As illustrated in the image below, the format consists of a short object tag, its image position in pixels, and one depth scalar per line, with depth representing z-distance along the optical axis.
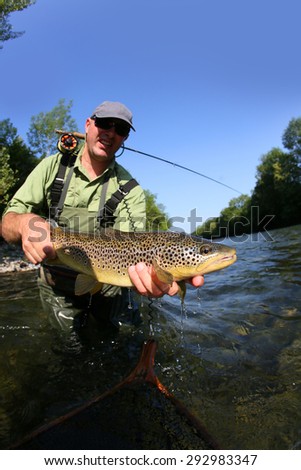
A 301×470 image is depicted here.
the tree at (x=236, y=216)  71.31
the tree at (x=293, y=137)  57.63
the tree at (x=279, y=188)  55.56
